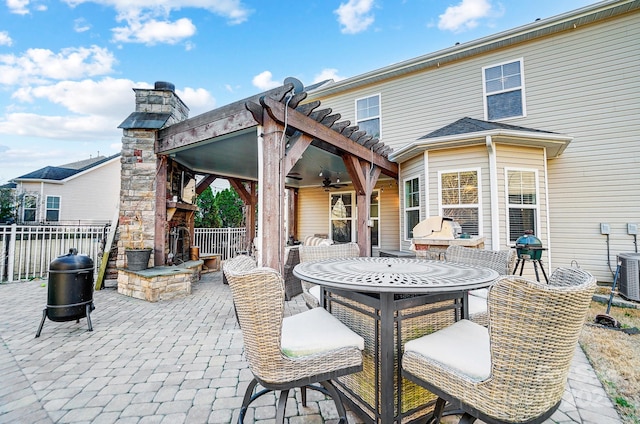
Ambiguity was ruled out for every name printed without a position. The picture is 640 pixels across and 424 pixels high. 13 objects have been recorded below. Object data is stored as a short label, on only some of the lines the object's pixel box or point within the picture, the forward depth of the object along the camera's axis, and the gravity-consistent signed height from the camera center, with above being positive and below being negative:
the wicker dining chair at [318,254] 2.60 -0.33
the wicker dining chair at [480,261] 2.12 -0.41
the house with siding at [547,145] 5.25 +1.53
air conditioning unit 4.13 -0.86
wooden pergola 3.32 +1.33
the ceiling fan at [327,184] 7.63 +1.12
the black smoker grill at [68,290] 3.03 -0.75
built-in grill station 4.33 -0.26
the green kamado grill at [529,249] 4.29 -0.43
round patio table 1.48 -0.58
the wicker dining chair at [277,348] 1.30 -0.65
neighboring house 11.87 +1.47
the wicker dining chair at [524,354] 0.99 -0.50
